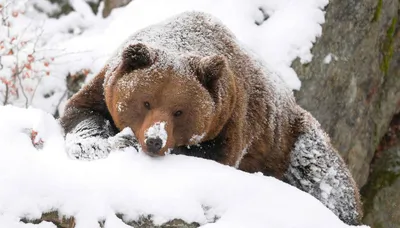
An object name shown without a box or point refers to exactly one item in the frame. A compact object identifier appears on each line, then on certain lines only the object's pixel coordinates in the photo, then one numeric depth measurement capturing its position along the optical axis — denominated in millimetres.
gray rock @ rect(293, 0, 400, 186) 17797
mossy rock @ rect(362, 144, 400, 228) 19062
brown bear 8664
